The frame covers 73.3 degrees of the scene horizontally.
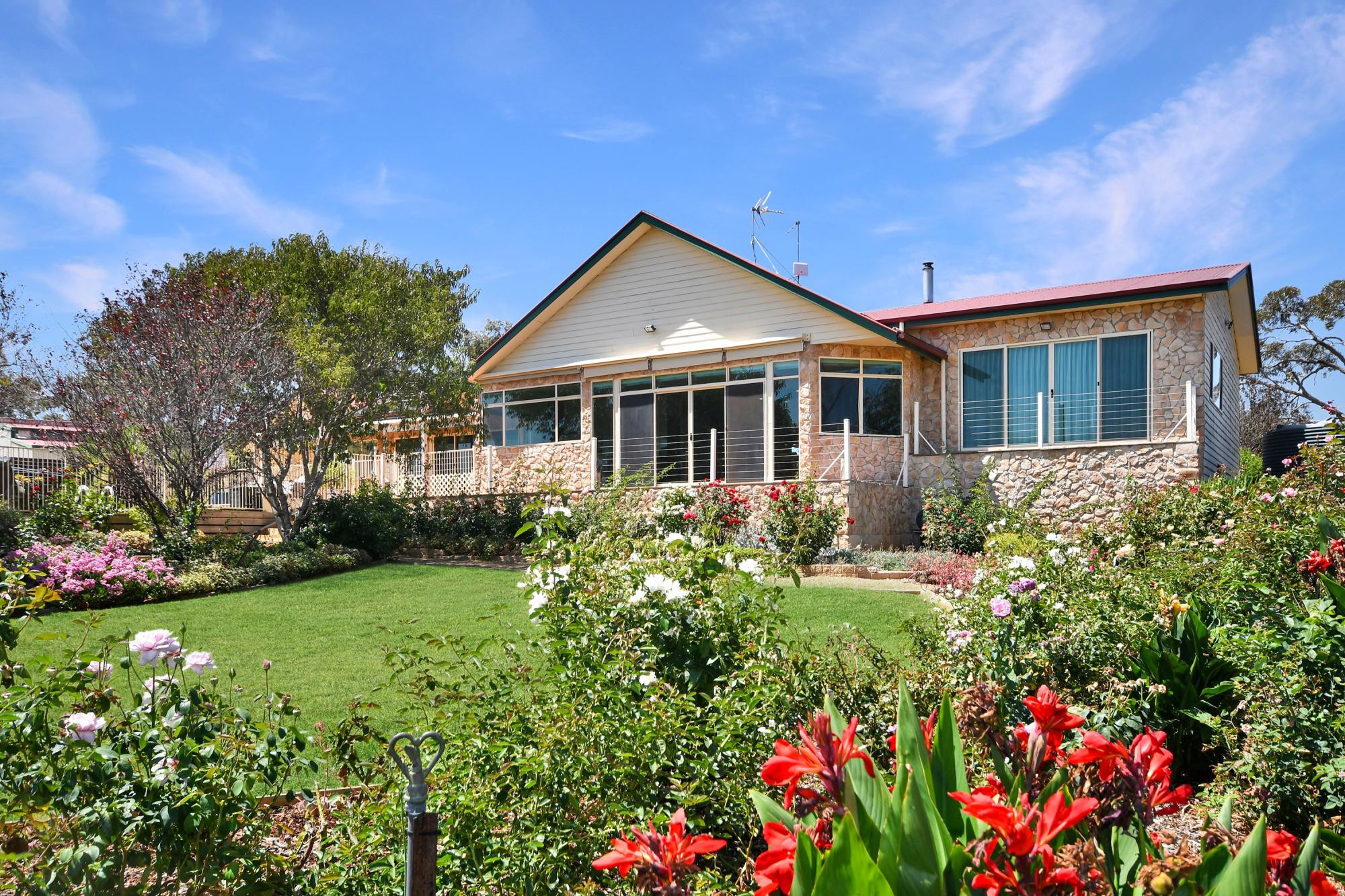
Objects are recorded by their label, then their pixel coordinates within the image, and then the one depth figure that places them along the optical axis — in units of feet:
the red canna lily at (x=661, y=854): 4.79
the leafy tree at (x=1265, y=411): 131.64
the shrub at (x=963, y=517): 49.01
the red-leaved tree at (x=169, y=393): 48.98
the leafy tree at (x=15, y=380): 63.57
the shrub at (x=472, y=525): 58.65
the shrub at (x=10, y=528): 43.01
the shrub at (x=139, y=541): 47.11
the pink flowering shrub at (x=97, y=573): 37.83
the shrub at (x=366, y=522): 58.34
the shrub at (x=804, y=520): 47.80
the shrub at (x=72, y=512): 47.85
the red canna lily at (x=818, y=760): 4.76
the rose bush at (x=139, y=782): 7.77
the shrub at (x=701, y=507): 41.27
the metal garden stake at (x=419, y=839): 7.30
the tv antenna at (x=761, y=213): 69.10
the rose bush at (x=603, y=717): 8.85
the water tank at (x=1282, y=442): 75.46
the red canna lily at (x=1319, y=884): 4.50
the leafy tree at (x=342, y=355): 58.34
